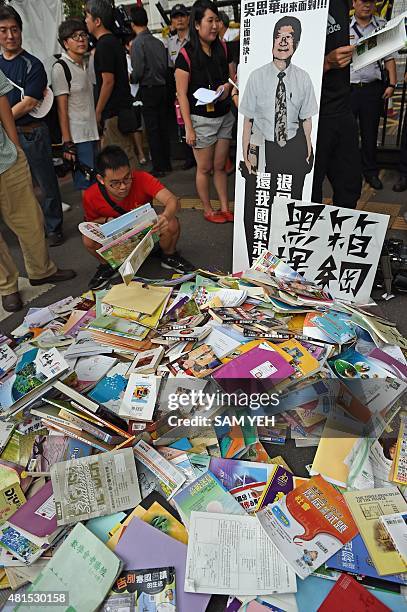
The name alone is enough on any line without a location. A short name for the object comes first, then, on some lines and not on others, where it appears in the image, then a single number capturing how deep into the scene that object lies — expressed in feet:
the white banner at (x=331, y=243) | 8.63
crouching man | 9.34
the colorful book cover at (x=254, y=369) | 6.50
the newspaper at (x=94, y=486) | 5.59
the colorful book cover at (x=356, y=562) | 4.91
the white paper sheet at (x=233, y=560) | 4.91
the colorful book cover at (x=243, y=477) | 5.85
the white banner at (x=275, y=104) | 8.13
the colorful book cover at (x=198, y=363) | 6.92
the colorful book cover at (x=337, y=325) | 7.24
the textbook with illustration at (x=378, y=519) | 4.99
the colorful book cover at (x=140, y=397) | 6.40
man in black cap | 16.60
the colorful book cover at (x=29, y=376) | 6.68
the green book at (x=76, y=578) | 4.83
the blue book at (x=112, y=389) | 6.79
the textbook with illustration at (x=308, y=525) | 5.12
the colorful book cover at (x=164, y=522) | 5.51
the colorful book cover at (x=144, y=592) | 4.82
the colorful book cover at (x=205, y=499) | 5.67
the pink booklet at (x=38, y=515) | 5.53
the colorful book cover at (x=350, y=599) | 4.68
